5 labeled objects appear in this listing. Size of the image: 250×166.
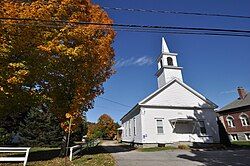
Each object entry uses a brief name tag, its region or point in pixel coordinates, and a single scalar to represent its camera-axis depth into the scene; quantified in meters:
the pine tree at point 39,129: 30.30
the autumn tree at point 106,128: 63.91
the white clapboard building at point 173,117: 24.75
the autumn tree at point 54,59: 12.05
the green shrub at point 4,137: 27.36
